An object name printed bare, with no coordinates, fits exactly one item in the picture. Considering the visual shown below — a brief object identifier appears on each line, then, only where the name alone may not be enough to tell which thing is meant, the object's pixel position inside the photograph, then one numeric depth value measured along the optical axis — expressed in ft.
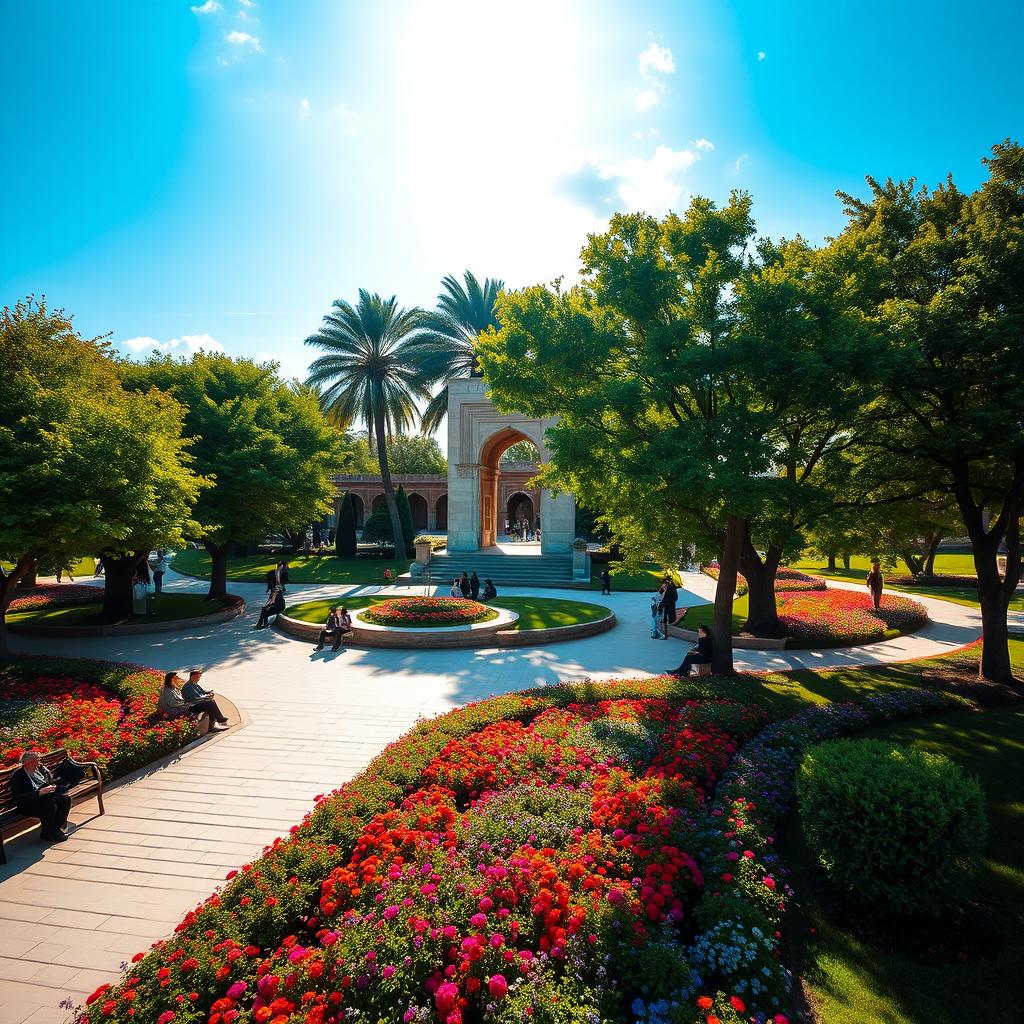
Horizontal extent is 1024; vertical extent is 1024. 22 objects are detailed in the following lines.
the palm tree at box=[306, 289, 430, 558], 102.58
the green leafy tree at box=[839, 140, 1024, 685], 27.68
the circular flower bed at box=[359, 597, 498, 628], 47.85
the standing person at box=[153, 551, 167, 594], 75.36
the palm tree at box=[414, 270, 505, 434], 105.81
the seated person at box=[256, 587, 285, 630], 54.03
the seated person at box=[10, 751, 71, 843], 18.62
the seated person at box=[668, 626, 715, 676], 36.22
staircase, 85.10
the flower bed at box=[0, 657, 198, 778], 22.72
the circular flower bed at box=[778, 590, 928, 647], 47.83
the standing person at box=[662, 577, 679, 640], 49.75
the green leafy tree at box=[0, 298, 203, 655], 31.45
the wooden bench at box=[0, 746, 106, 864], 18.47
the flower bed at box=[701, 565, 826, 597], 79.61
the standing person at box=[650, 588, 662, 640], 50.39
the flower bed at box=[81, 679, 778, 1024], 11.11
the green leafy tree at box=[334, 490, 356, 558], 112.57
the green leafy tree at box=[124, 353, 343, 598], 56.54
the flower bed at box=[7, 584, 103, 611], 61.62
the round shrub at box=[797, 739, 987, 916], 14.02
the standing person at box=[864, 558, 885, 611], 59.27
